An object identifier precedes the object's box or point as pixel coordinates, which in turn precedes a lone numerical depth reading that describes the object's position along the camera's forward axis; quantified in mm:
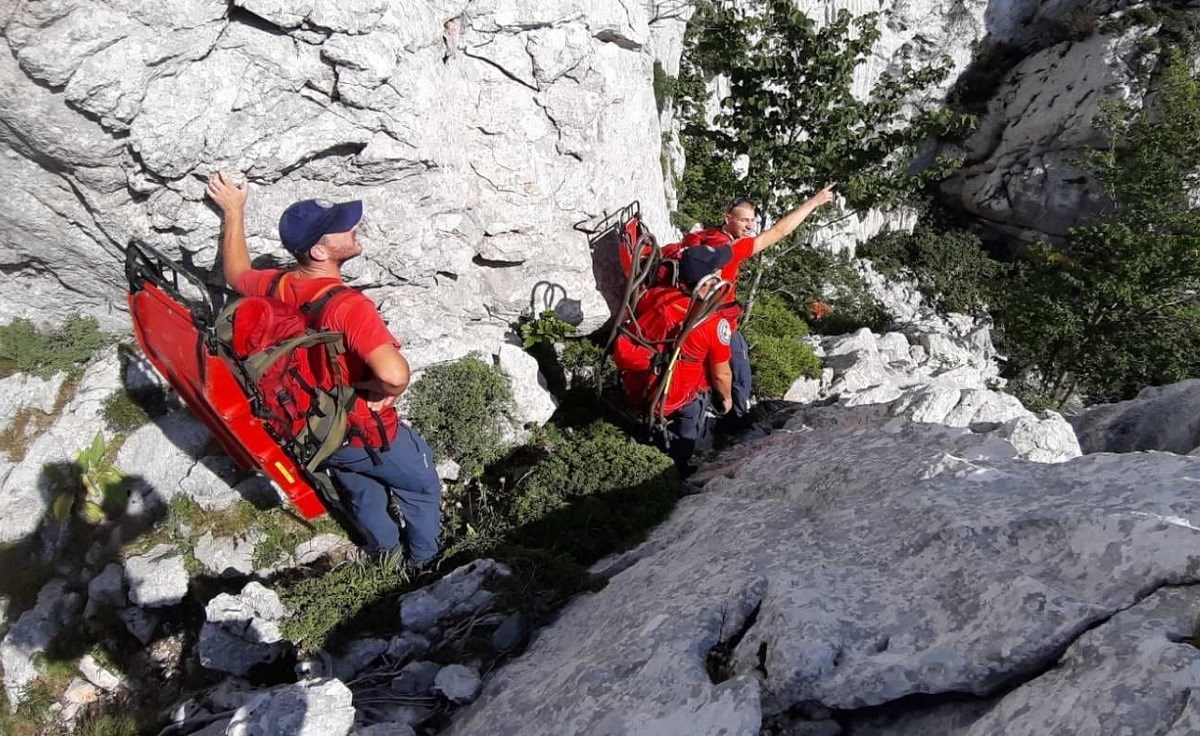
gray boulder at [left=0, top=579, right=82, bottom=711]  4672
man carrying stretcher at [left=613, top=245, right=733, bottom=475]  5781
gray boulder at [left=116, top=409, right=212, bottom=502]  5395
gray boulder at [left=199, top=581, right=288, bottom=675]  4176
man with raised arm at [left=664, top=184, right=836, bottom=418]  6301
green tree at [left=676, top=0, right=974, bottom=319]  8430
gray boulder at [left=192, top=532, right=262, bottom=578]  5148
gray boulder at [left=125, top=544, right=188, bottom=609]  4840
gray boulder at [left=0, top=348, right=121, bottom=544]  5129
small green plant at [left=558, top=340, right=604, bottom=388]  7641
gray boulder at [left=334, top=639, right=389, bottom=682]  4020
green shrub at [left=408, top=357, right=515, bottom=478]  6246
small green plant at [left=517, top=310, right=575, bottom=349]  7133
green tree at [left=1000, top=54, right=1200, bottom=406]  10828
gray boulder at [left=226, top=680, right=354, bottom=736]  2984
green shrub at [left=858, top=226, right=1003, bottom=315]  20703
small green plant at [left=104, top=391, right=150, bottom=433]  5410
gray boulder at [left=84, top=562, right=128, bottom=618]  4852
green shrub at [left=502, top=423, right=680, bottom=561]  5254
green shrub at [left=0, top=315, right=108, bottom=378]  5230
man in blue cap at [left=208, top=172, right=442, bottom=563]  3857
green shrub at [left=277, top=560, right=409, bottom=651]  4168
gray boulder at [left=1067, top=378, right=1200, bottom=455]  6324
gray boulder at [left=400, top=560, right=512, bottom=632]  4250
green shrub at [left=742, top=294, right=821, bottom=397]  8906
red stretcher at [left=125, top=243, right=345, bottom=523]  3816
